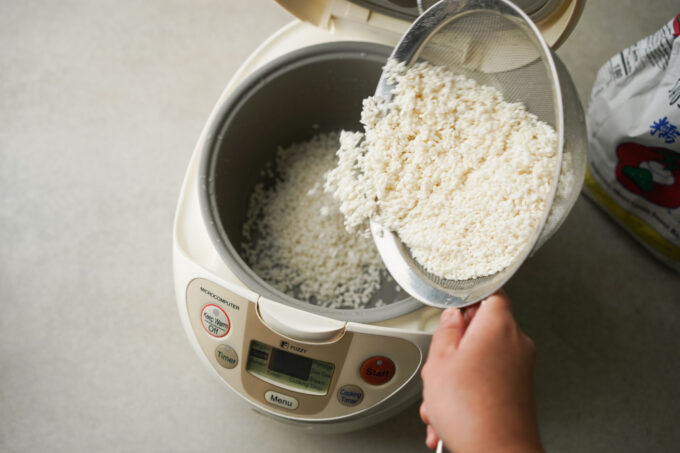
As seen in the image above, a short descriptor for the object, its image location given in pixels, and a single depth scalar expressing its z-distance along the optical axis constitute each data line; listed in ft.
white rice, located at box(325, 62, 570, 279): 2.20
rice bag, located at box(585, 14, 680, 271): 2.94
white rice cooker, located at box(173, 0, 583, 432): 2.44
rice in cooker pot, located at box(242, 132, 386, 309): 3.25
